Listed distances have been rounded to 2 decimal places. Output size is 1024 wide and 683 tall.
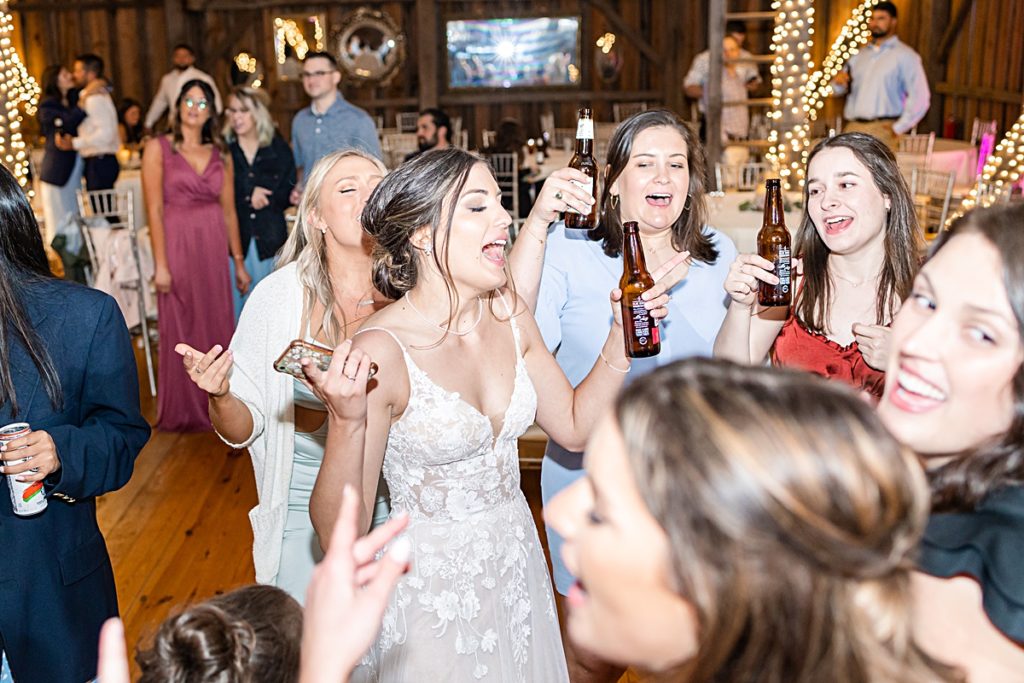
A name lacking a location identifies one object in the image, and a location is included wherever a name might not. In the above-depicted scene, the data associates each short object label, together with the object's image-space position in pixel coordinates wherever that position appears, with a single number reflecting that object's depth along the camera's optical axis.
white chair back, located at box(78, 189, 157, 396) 5.55
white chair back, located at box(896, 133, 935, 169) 7.14
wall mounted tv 11.45
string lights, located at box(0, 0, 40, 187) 5.41
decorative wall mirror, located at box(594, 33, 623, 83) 11.48
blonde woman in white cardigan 2.45
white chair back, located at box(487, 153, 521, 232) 6.90
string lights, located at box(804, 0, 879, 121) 8.51
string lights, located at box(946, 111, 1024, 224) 5.69
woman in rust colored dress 2.32
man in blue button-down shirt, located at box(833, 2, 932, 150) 7.99
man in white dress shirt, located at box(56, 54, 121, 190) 7.01
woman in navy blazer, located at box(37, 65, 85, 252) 6.89
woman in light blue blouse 2.47
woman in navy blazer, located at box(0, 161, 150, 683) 1.80
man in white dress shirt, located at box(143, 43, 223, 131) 9.48
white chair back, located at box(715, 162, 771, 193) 7.00
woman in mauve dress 4.84
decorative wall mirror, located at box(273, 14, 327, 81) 11.46
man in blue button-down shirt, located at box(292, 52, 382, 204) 5.72
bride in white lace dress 1.94
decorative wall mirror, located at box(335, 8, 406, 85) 11.45
